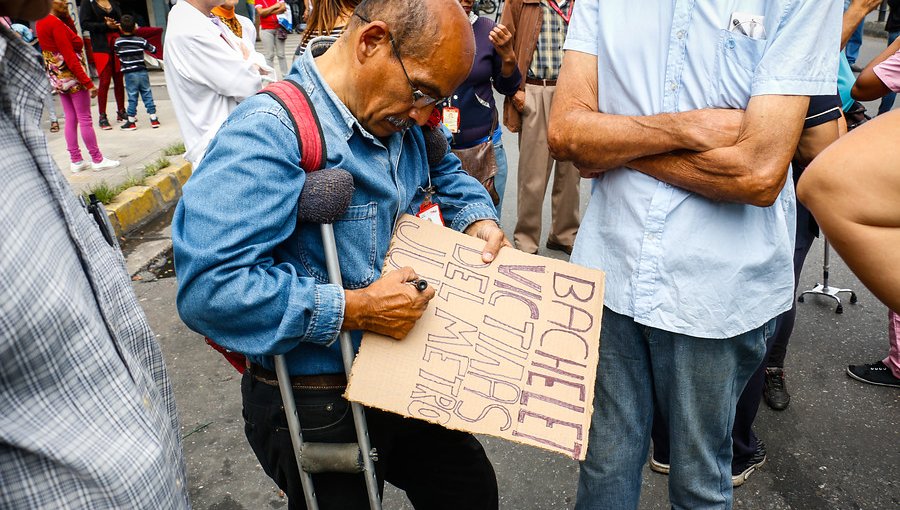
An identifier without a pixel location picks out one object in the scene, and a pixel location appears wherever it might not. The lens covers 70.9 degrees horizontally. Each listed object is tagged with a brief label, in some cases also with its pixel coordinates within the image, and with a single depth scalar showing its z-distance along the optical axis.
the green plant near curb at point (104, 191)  5.30
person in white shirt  3.39
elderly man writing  1.28
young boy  8.41
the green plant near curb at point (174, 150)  7.06
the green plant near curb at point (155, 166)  6.30
